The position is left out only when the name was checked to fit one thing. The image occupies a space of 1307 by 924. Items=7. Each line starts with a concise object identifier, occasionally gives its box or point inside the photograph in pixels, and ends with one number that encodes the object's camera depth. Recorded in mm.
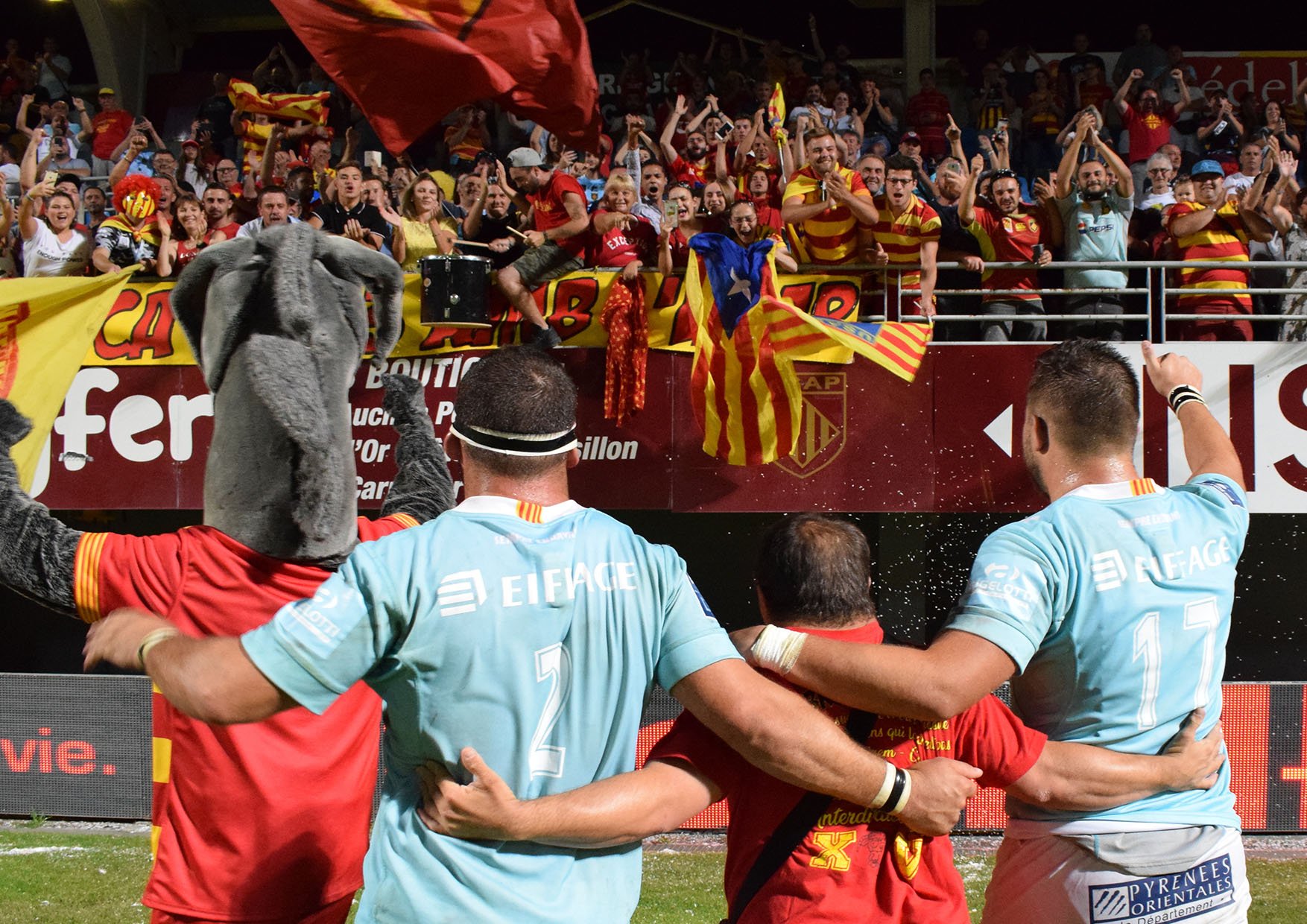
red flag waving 6934
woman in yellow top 9617
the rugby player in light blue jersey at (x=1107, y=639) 2742
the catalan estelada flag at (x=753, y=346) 8898
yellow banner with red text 9445
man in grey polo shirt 9648
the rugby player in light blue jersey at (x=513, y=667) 2297
